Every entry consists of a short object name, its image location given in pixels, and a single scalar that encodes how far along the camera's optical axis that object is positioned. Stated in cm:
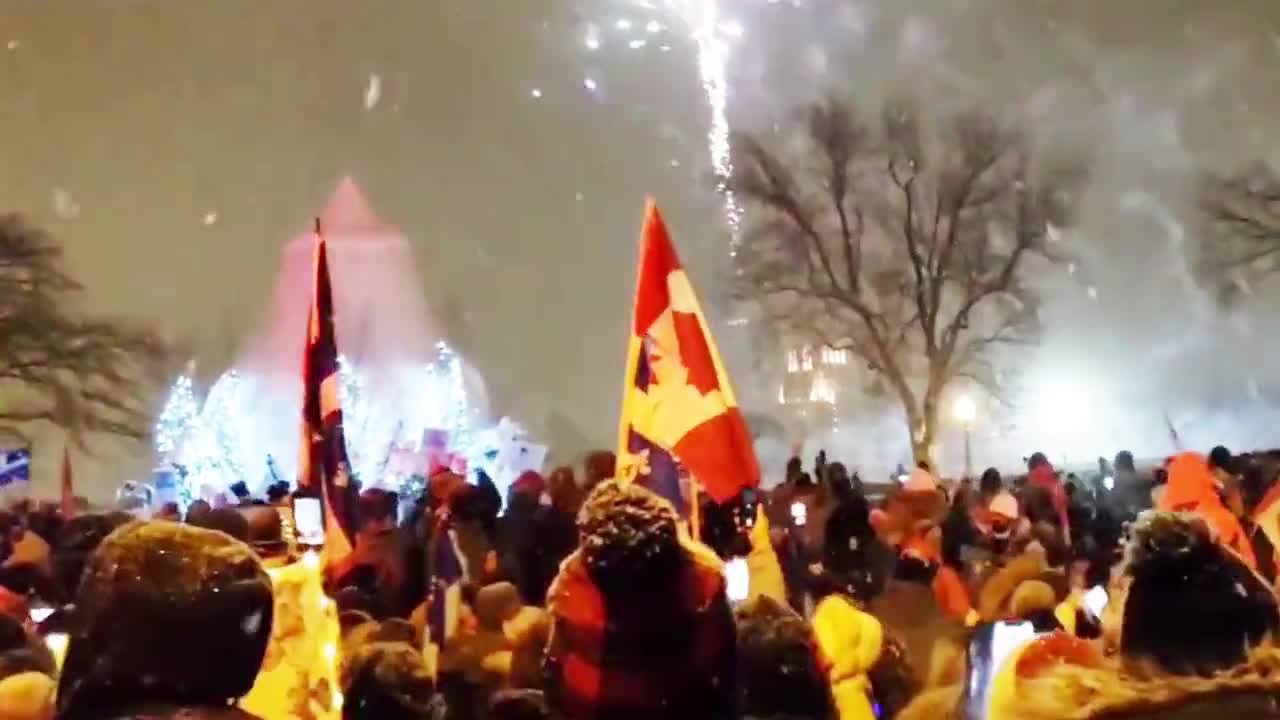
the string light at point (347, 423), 3145
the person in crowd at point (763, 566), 727
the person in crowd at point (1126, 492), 1177
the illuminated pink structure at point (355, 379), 3197
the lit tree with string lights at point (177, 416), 3141
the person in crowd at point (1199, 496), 670
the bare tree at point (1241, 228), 2489
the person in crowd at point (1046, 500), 1030
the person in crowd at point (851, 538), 977
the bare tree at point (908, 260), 2653
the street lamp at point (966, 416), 2733
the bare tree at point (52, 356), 2470
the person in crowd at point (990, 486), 1076
